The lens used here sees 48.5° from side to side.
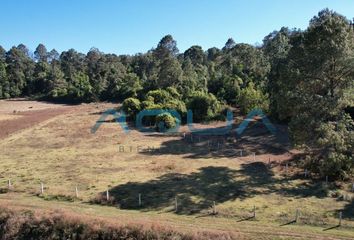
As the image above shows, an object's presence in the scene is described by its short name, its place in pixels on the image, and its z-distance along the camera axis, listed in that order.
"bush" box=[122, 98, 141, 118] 65.00
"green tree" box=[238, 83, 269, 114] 63.69
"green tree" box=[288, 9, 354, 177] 29.92
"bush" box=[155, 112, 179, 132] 55.03
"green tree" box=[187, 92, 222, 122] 61.81
